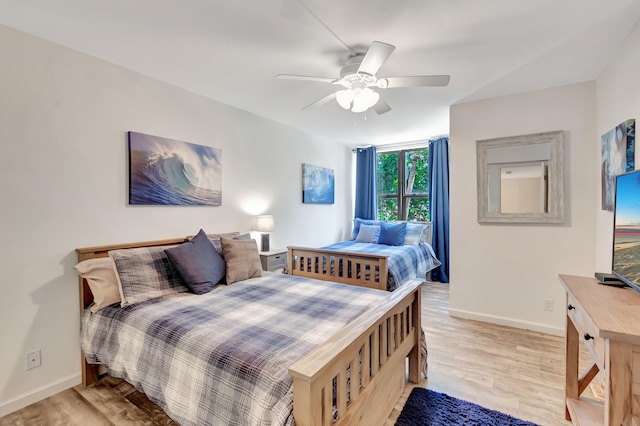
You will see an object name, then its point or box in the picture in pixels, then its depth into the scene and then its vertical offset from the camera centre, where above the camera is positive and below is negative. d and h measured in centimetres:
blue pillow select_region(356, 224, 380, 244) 489 -41
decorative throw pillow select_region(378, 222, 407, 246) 454 -38
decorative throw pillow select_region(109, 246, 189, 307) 198 -47
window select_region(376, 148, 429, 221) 521 +46
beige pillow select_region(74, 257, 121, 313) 198 -49
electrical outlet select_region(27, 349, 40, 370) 191 -98
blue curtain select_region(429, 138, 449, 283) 476 +10
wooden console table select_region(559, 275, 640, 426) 100 -51
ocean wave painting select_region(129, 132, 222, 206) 243 +35
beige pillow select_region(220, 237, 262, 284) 248 -44
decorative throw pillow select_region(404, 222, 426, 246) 456 -39
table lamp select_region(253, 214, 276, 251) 338 -16
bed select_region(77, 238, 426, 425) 113 -68
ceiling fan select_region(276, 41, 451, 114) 183 +87
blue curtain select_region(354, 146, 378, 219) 548 +48
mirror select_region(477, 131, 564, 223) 278 +30
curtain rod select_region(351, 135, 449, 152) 498 +116
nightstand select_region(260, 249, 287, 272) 328 -57
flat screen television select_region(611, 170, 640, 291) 134 -11
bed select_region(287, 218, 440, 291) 300 -62
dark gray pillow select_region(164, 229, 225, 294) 220 -42
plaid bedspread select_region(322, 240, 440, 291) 318 -64
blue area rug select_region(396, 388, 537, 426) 167 -121
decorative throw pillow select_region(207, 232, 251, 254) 267 -27
